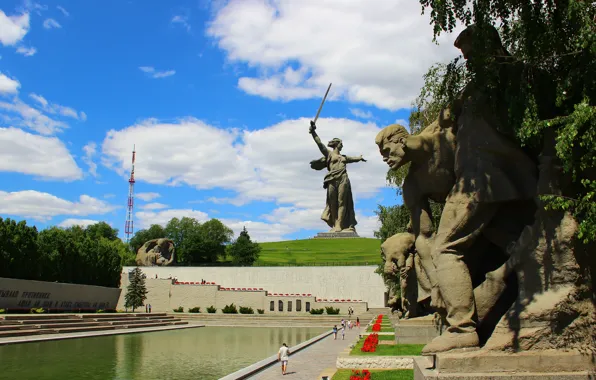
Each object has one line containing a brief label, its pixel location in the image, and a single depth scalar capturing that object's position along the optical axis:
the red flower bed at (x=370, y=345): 12.35
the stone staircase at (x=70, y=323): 26.76
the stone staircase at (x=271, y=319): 43.22
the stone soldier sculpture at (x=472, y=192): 5.77
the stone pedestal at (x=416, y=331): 12.44
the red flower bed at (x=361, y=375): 8.95
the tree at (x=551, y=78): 5.43
